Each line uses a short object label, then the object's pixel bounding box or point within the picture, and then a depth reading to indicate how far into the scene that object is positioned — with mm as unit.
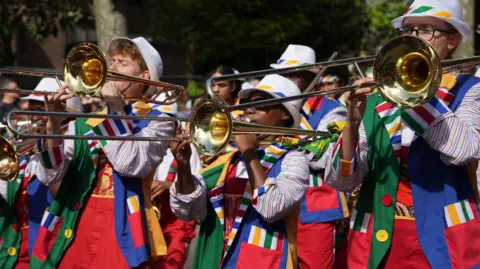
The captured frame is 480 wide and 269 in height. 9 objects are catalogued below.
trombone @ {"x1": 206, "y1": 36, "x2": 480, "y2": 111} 7293
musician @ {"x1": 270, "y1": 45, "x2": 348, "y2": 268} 12055
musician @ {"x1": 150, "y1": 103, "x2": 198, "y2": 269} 11844
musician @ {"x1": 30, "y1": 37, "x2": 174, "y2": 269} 10117
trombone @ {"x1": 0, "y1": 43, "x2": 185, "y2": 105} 9906
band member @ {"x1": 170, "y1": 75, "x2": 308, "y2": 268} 8633
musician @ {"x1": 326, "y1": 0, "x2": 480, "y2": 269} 7754
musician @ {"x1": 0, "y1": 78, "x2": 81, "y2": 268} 12297
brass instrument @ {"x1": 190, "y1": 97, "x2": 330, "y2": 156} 8398
